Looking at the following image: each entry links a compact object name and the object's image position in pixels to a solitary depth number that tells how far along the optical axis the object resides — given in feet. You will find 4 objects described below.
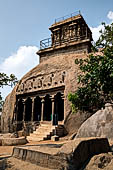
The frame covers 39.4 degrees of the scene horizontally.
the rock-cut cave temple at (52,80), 57.82
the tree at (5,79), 28.66
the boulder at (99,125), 33.83
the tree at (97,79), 21.64
